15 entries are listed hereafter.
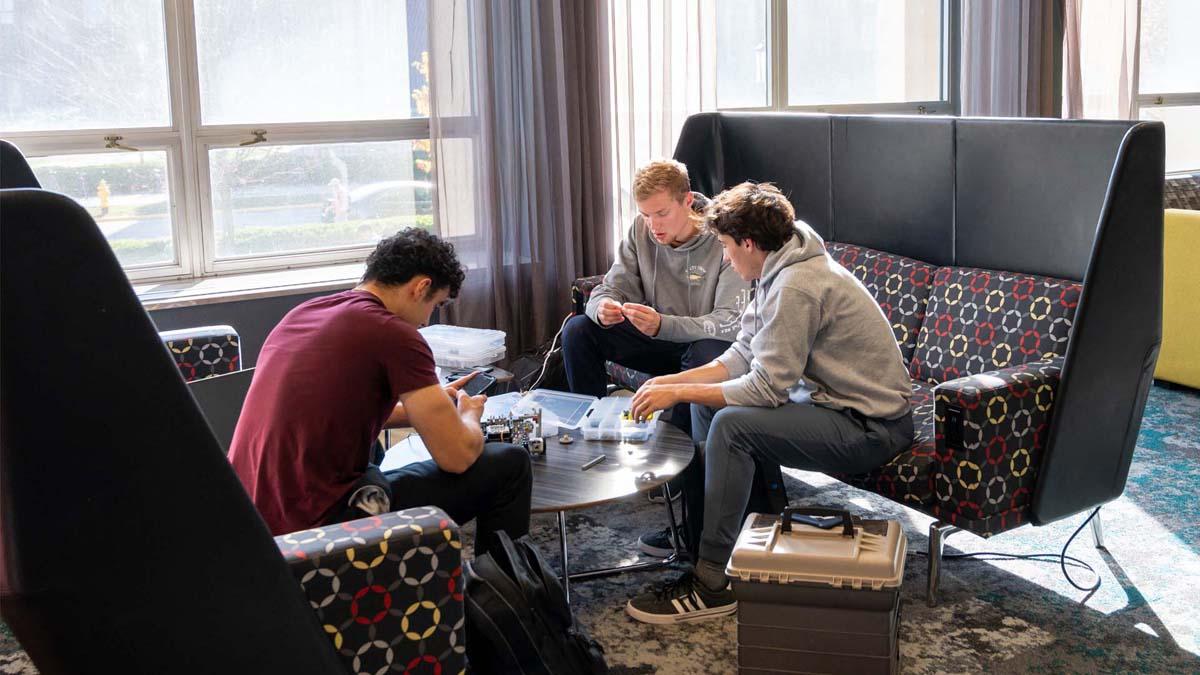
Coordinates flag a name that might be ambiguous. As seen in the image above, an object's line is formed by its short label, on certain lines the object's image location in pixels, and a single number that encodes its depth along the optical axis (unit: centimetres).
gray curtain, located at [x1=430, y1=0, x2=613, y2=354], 430
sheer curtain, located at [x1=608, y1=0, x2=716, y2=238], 464
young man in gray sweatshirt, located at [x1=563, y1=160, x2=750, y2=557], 358
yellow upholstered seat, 452
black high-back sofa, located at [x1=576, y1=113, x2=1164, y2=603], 279
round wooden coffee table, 260
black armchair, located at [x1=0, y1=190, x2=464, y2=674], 148
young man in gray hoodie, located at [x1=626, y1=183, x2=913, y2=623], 280
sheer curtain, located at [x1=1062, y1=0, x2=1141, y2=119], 589
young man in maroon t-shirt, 222
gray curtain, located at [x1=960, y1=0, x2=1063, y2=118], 566
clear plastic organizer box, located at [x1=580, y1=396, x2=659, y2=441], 296
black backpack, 224
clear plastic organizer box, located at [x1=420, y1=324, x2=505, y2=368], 385
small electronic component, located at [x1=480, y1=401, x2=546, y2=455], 288
